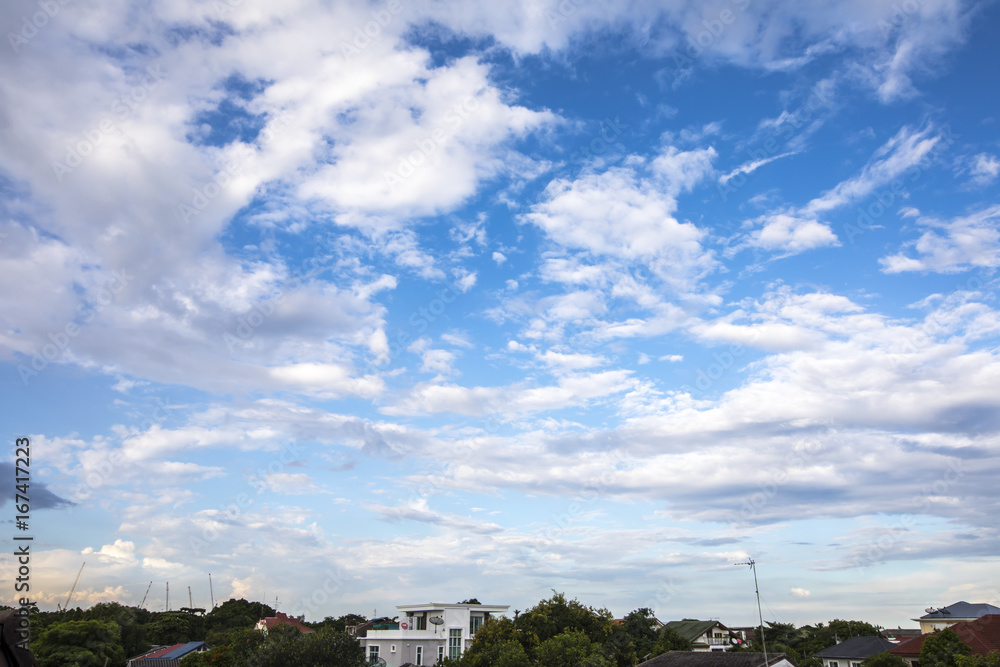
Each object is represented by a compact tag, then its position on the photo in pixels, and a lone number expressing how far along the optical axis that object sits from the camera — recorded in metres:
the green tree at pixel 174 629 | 102.62
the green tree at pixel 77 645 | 63.03
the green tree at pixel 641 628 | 74.25
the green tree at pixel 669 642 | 71.09
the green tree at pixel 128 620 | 92.88
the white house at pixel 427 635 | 67.00
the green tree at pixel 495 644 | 52.33
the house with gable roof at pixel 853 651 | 67.31
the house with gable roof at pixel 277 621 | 95.66
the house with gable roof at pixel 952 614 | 80.94
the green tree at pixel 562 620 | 59.25
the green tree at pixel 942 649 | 45.93
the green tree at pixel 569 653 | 50.06
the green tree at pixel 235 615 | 113.00
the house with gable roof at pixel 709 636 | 91.28
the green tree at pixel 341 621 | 106.50
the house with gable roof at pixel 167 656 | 75.25
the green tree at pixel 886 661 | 53.89
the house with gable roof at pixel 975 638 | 51.88
